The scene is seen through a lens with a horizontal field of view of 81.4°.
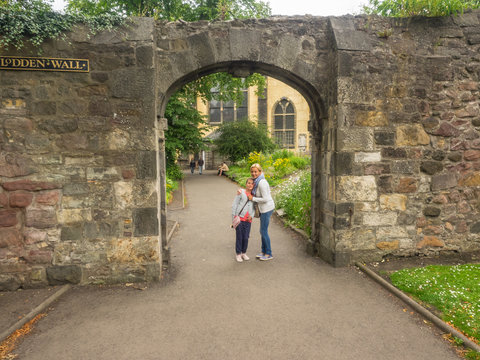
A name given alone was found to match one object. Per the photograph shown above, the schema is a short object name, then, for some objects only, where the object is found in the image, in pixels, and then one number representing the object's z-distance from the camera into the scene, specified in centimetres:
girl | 465
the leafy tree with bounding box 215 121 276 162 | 2150
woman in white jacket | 459
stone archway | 370
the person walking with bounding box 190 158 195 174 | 2243
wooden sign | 356
